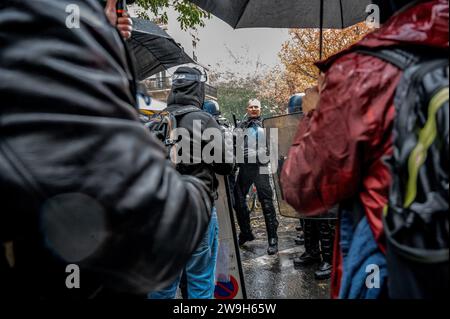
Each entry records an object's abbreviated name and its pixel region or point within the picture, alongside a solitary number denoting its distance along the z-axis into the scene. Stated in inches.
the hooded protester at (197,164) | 107.3
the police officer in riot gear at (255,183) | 224.2
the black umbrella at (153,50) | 207.2
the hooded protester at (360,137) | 43.1
